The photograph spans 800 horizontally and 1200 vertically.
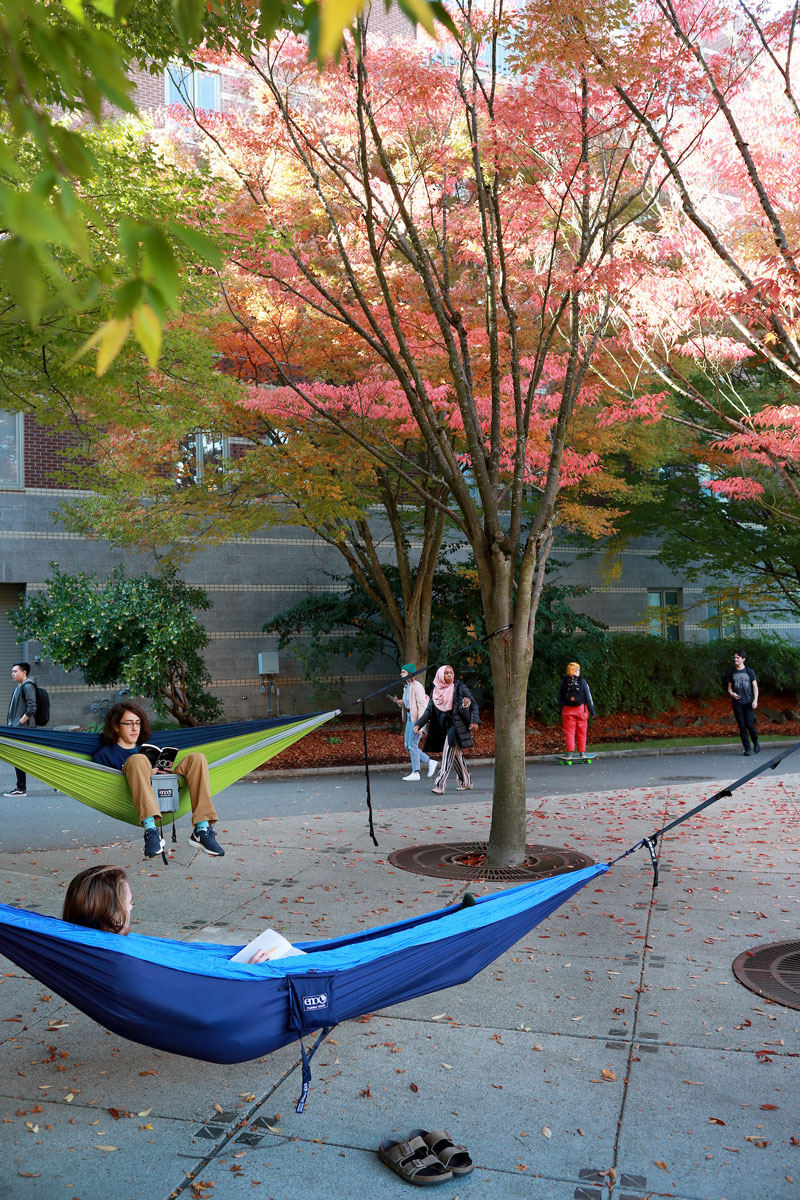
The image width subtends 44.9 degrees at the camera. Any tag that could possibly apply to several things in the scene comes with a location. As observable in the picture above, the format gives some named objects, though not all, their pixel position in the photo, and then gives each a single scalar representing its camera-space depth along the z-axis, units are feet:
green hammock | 22.95
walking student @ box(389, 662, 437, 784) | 42.88
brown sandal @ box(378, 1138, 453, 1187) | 10.23
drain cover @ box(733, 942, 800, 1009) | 15.61
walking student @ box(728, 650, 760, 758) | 48.67
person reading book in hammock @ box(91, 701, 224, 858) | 23.06
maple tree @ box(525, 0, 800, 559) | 20.75
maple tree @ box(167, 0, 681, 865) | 24.95
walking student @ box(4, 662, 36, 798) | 38.73
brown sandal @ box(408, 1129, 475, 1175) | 10.41
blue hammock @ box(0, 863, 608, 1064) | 11.05
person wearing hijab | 37.65
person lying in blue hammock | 12.49
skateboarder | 47.78
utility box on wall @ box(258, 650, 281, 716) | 64.23
